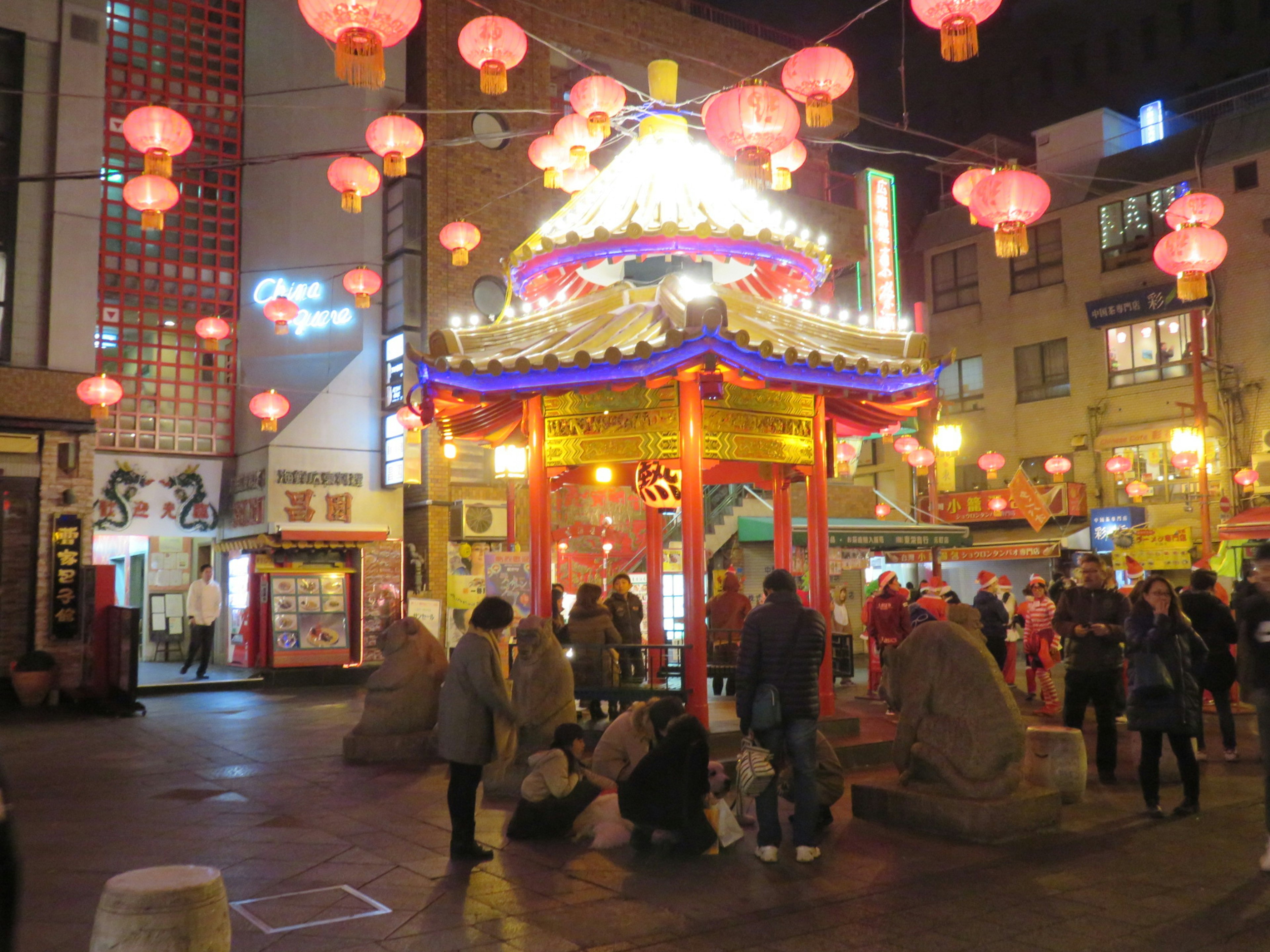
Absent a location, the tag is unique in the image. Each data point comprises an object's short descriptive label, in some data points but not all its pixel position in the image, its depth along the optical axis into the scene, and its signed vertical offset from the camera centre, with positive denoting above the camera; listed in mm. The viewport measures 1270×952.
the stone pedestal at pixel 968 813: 7223 -1602
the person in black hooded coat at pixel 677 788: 7020 -1332
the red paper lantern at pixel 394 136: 12719 +5378
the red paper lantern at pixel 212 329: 18719 +4590
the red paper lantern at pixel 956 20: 8773 +4634
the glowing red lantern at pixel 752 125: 9852 +4204
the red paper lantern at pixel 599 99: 12992 +5887
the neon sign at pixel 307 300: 20688 +5584
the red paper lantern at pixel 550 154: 14938 +6033
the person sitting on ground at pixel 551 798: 7520 -1463
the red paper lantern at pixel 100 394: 16766 +3152
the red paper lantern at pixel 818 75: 10438 +4912
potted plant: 16234 -1181
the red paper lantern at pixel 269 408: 18484 +3173
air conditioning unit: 20781 +1343
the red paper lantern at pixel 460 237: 16781 +5505
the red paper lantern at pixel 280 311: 17375 +4544
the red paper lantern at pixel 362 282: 17547 +5083
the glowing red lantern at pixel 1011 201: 11406 +3996
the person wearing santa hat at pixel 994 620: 14539 -557
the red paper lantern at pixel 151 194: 12930 +4859
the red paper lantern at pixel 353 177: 13414 +5171
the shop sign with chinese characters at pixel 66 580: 16875 +263
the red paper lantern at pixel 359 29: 8547 +4538
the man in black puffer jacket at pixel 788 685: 6922 -654
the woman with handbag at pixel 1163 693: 7840 -851
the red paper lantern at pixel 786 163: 12461 +5388
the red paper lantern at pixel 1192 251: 14141 +4287
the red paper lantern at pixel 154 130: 11375 +4898
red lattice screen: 19844 +6536
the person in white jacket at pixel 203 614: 18906 -337
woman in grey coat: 7051 -878
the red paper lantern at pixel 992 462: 29967 +3251
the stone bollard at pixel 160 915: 3979 -1187
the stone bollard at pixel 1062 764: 8477 -1462
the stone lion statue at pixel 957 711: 7363 -907
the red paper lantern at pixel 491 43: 11195 +5668
